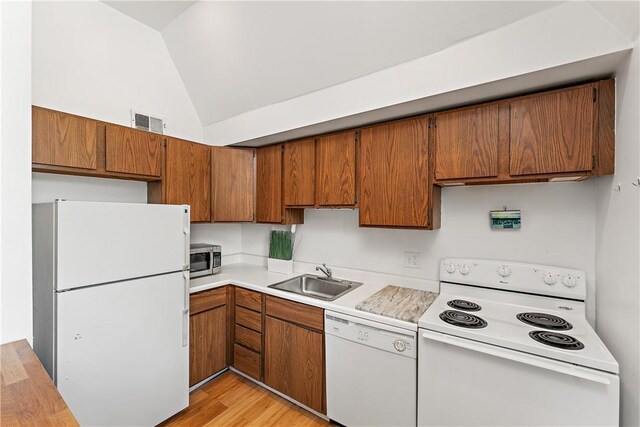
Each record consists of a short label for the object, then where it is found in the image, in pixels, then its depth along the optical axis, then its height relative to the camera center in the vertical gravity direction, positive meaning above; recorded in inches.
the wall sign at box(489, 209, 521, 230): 71.3 -1.4
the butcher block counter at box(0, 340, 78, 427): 34.7 -25.1
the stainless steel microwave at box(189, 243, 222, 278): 100.0 -17.0
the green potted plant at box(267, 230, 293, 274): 110.1 -15.2
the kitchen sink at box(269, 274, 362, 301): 95.3 -24.9
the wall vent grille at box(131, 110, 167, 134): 95.9 +31.3
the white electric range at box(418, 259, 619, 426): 46.9 -25.2
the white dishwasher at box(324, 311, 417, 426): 64.0 -38.2
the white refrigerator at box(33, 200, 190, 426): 60.4 -22.2
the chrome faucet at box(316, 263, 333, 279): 101.0 -20.4
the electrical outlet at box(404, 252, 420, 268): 86.6 -14.1
